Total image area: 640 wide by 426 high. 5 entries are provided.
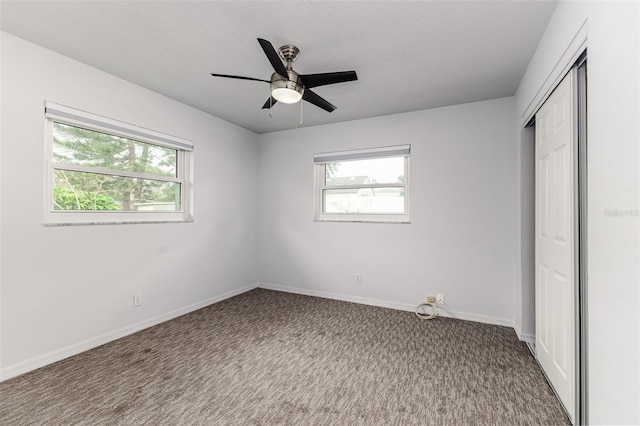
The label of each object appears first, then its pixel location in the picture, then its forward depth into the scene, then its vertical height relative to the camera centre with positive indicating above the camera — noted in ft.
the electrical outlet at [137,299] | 9.83 -2.86
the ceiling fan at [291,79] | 6.88 +3.23
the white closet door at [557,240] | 5.70 -0.55
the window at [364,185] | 12.73 +1.35
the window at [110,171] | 8.28 +1.37
